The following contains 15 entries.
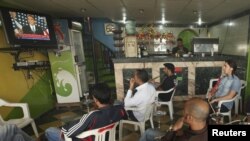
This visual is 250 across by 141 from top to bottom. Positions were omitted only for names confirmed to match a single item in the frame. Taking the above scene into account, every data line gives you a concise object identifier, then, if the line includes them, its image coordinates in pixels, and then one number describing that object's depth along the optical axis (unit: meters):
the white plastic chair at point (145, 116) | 2.19
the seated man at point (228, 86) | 2.38
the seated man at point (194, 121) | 1.22
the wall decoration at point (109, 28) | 6.01
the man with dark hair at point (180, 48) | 5.04
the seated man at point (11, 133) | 1.68
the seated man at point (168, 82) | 2.90
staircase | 5.36
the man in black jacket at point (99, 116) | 1.33
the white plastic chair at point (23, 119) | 2.38
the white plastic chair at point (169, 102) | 2.89
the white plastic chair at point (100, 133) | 1.37
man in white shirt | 2.17
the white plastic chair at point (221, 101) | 2.40
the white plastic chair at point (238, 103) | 3.19
